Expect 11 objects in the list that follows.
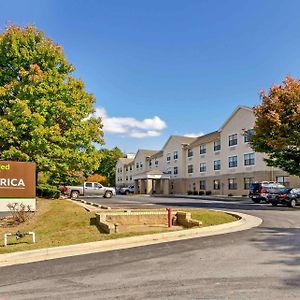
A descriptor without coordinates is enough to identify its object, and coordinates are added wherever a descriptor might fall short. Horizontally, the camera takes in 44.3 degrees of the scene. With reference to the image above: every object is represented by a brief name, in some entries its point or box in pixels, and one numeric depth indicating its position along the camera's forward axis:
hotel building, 48.72
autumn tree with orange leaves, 26.67
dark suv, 33.61
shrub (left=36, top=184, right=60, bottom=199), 27.60
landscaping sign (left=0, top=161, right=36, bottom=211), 17.77
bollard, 16.09
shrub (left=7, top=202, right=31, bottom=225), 16.98
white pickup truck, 38.22
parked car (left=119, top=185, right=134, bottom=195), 69.83
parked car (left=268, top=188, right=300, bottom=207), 28.81
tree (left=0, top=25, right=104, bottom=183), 20.72
